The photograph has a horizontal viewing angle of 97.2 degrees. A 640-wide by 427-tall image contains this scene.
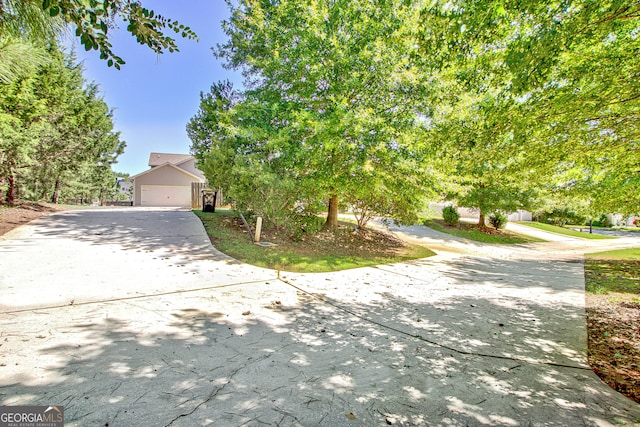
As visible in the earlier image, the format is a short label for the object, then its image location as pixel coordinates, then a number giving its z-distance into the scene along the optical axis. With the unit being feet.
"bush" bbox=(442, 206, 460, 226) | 66.13
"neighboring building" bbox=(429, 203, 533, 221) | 87.28
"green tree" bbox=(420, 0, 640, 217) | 10.53
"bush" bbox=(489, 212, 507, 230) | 65.44
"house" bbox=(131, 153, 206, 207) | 90.99
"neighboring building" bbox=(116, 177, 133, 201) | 186.64
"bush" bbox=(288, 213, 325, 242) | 33.71
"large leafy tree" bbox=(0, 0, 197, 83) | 6.81
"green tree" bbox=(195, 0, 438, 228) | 29.43
